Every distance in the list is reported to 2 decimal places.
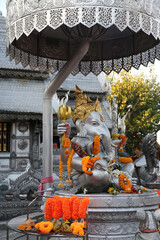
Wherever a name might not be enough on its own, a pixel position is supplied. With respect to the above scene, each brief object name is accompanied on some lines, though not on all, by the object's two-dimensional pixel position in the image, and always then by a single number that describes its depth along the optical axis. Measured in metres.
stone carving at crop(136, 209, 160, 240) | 4.55
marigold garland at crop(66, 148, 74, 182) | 6.55
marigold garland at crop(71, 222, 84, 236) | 3.98
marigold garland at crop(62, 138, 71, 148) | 6.33
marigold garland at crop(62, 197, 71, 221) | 4.18
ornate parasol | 5.20
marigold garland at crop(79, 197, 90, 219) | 4.03
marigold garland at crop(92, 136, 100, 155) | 6.45
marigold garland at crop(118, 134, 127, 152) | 7.87
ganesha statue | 6.07
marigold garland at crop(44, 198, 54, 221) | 4.37
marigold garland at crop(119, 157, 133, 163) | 7.23
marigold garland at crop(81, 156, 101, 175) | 5.94
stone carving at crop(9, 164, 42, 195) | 10.90
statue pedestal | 5.49
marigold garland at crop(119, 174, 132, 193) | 6.18
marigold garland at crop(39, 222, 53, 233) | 4.27
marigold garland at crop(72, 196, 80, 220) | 4.12
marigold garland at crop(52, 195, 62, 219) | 4.26
